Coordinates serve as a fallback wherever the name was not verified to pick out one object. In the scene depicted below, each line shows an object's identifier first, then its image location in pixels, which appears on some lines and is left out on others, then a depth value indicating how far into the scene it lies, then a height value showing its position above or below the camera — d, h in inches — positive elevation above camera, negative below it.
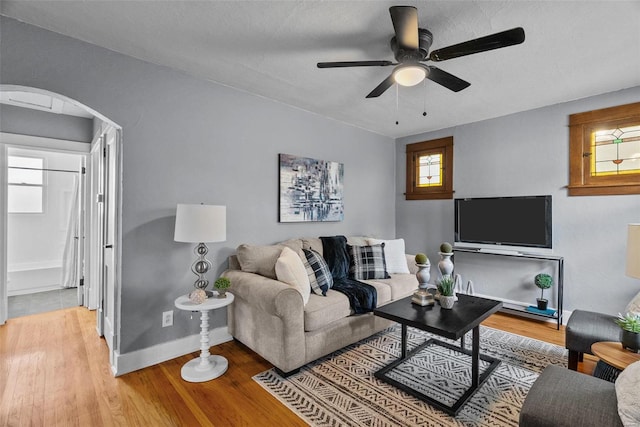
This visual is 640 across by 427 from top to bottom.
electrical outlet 99.6 -36.3
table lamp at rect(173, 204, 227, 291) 87.5 -3.2
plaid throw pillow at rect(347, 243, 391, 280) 128.7 -22.1
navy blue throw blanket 106.9 -28.2
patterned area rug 71.6 -49.7
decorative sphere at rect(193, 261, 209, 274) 93.6 -17.5
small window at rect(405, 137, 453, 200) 172.6 +28.4
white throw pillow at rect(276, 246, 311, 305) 95.1 -20.1
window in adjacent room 183.9 +17.9
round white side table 86.6 -46.9
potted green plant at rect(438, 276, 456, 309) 90.7 -24.6
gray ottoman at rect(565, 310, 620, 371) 83.0 -34.1
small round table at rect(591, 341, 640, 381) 62.2 -31.4
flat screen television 135.4 -2.9
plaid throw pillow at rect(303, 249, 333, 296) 106.1 -22.2
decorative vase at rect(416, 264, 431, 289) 100.1 -21.1
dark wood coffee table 75.3 -29.7
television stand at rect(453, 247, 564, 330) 126.5 -22.6
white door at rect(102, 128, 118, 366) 94.3 -9.4
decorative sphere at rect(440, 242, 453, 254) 99.1 -11.7
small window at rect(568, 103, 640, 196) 119.0 +27.8
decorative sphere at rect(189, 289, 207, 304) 87.7 -25.3
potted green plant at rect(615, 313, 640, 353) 64.8 -26.4
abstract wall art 135.1 +12.4
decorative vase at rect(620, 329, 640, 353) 64.7 -28.2
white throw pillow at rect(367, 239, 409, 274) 138.6 -20.1
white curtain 187.3 -25.2
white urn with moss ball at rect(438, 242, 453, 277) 97.9 -16.3
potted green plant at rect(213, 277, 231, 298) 92.7 -23.2
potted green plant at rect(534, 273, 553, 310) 131.5 -30.9
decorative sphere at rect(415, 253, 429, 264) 99.1 -15.2
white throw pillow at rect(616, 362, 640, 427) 39.9 -26.1
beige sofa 85.5 -34.8
